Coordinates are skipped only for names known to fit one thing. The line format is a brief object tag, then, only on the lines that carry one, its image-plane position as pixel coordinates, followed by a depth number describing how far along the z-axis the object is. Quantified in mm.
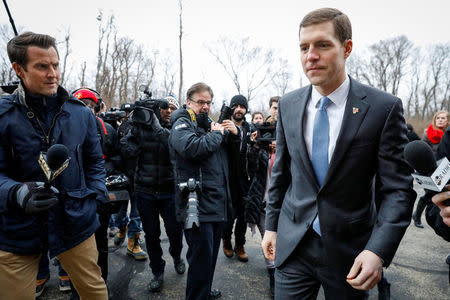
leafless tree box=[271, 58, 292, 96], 40562
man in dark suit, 1453
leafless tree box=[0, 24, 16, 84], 21391
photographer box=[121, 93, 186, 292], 3496
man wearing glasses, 2586
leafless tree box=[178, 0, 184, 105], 22294
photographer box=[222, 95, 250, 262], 3691
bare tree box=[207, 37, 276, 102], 33481
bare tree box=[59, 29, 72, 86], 26472
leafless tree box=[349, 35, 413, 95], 42031
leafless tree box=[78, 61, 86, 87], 28656
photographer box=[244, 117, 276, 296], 3662
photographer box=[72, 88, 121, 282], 2969
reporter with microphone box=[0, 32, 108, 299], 1834
